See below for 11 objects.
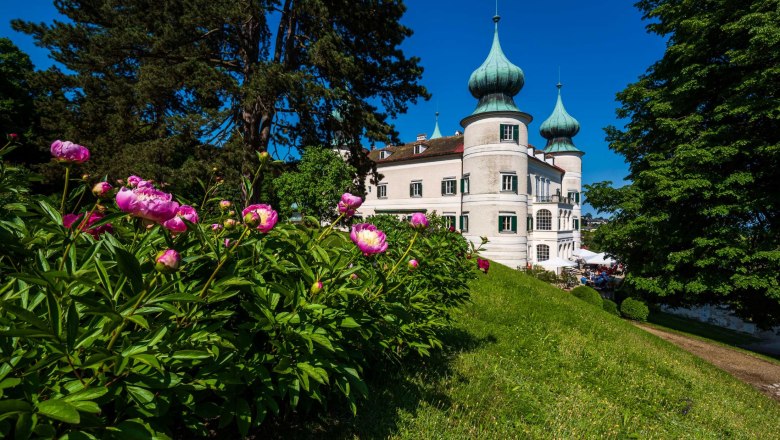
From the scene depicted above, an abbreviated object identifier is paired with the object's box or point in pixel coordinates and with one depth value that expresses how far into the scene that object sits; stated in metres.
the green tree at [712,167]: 11.53
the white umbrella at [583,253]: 29.33
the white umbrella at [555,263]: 25.84
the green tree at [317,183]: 11.55
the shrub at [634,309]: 14.88
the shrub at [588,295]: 14.87
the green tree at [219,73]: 10.54
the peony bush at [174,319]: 1.12
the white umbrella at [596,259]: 27.16
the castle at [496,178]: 25.91
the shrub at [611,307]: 15.21
